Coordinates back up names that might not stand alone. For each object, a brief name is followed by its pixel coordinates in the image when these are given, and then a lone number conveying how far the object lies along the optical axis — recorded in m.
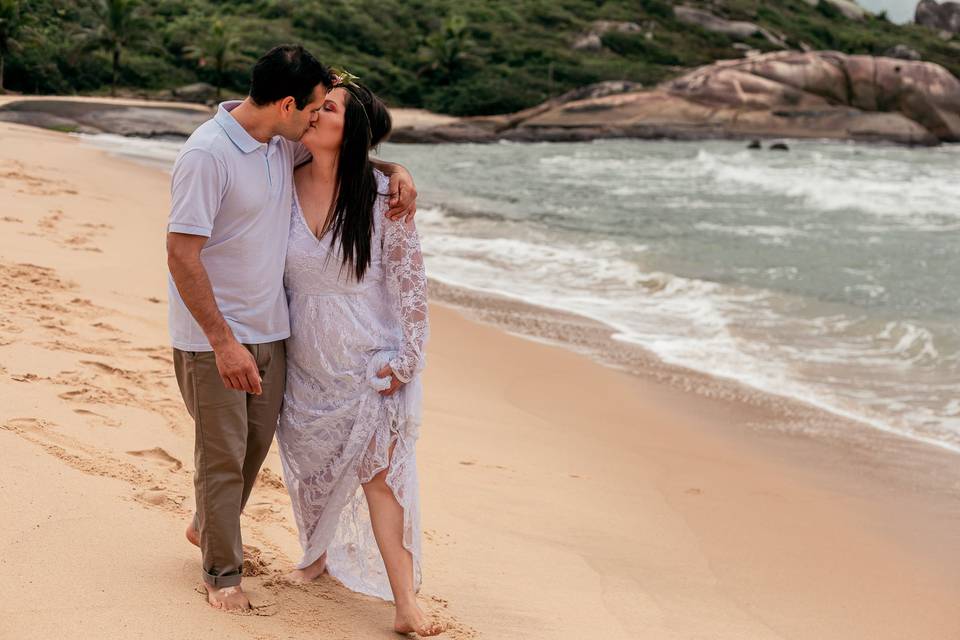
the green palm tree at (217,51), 46.31
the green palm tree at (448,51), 55.94
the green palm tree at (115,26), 43.12
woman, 3.21
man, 2.91
